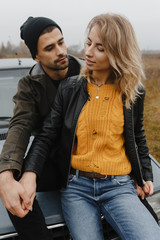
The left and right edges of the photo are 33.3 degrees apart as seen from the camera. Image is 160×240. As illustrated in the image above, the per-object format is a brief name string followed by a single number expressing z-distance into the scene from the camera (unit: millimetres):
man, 1503
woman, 1628
